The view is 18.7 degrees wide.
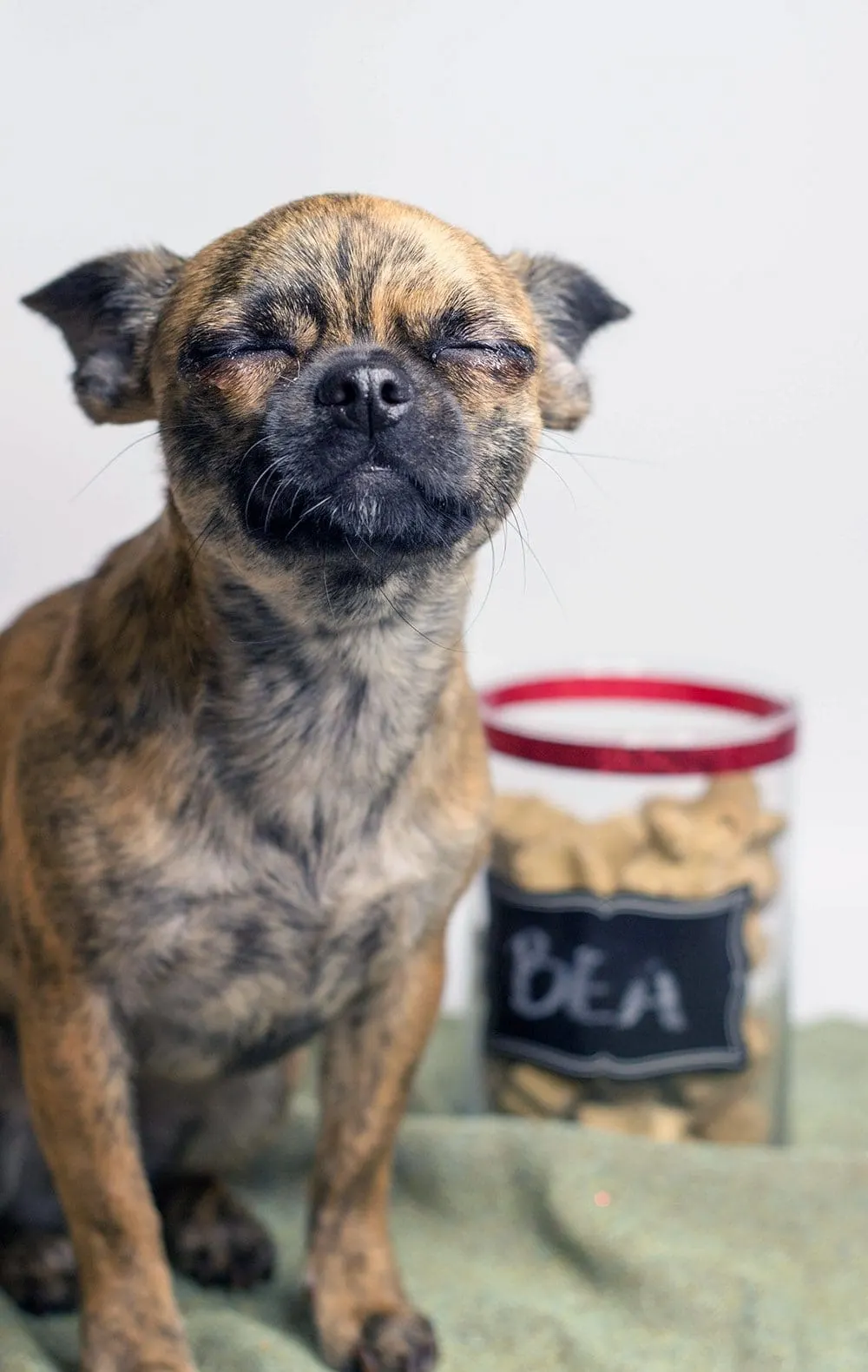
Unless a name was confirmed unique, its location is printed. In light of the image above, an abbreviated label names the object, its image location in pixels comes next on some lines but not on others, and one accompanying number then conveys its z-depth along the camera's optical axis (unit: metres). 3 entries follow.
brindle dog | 0.70
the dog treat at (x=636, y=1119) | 0.90
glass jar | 0.89
